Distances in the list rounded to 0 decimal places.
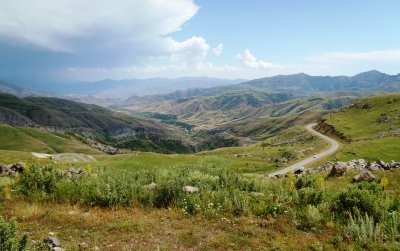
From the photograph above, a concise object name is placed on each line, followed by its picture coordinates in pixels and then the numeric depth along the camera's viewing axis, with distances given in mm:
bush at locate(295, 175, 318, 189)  21022
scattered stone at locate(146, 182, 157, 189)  17964
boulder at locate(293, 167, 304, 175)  33050
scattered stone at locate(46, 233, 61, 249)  10752
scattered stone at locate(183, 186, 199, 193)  16906
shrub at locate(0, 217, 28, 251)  8633
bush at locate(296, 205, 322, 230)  13391
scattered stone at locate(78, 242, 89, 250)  11219
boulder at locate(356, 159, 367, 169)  28977
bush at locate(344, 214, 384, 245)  11781
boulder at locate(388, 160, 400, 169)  27672
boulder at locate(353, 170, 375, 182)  21672
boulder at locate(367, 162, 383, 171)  27320
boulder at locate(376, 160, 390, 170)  27475
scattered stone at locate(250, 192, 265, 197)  17159
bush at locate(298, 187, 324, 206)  15734
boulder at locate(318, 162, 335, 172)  36009
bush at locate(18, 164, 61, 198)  17656
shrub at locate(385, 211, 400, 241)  12078
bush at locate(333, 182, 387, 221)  13609
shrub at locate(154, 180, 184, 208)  16422
